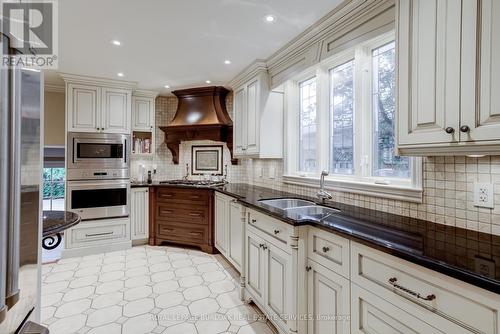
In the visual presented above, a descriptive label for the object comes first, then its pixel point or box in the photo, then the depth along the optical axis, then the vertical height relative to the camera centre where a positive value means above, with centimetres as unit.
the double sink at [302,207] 173 -34
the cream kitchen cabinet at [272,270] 164 -76
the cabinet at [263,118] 303 +57
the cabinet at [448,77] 103 +40
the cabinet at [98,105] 353 +86
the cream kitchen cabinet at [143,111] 411 +88
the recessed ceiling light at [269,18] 208 +120
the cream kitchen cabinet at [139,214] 388 -73
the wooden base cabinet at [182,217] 362 -74
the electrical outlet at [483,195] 127 -14
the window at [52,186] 425 -35
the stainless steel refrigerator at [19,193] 61 -7
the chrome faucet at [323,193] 215 -22
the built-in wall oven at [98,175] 351 -13
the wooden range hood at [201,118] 397 +74
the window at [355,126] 186 +35
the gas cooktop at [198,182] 383 -26
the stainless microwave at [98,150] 352 +21
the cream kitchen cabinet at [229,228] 279 -73
